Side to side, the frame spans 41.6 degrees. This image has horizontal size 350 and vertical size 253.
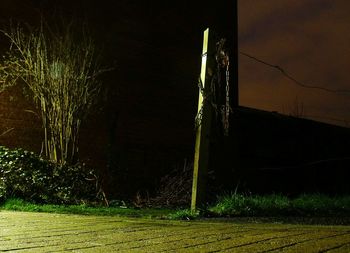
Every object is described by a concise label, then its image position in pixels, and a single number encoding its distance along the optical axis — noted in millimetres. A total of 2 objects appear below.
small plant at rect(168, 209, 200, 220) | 5821
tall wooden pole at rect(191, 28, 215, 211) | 6422
